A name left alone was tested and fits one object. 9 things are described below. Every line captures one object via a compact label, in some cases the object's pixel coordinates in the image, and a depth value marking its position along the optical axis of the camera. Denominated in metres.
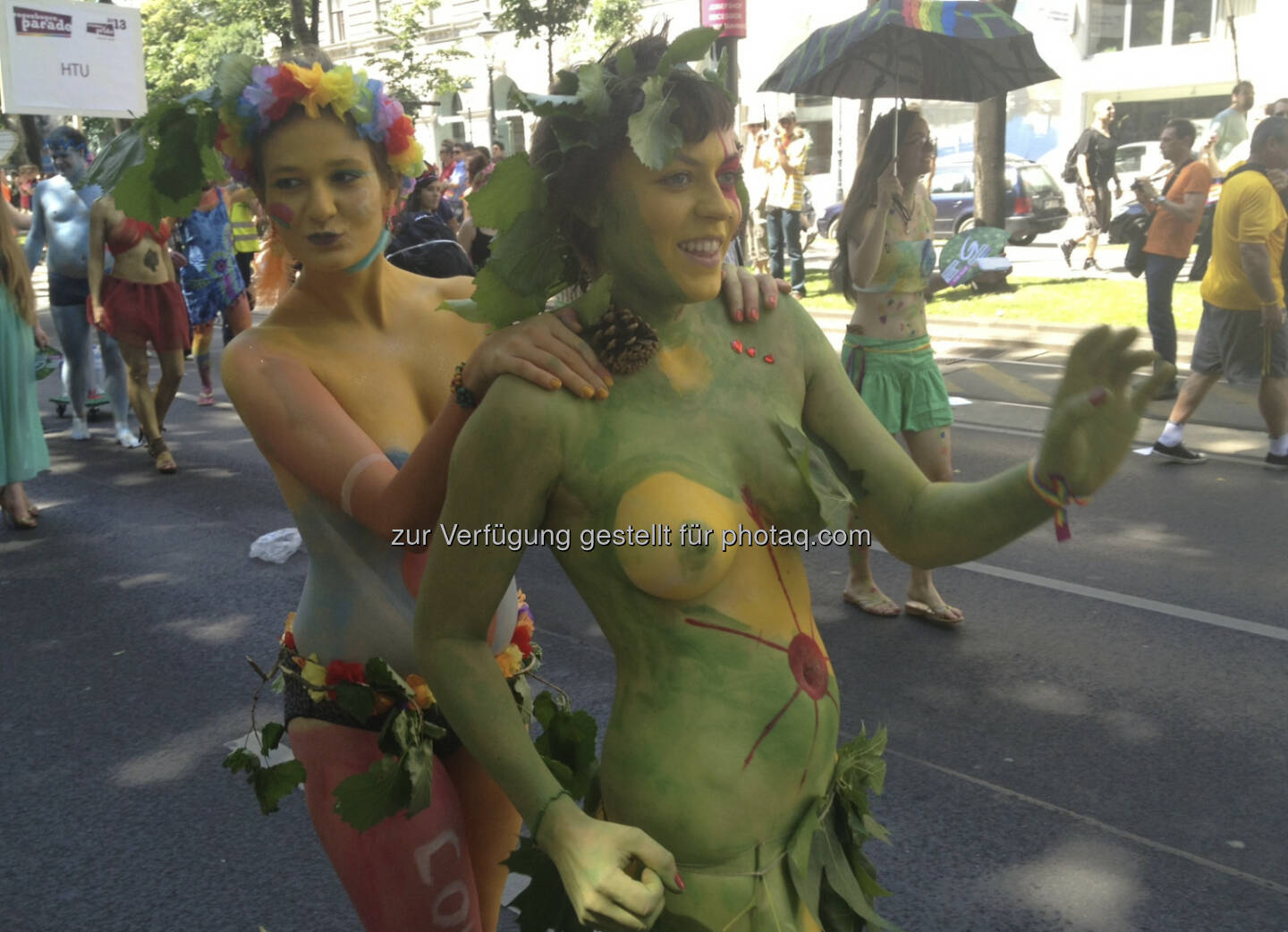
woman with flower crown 2.04
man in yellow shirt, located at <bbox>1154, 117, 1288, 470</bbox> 7.17
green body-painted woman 1.61
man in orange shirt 9.06
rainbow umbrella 6.01
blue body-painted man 8.55
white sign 11.82
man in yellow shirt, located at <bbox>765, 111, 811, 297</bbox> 15.02
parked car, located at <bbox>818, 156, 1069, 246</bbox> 19.11
